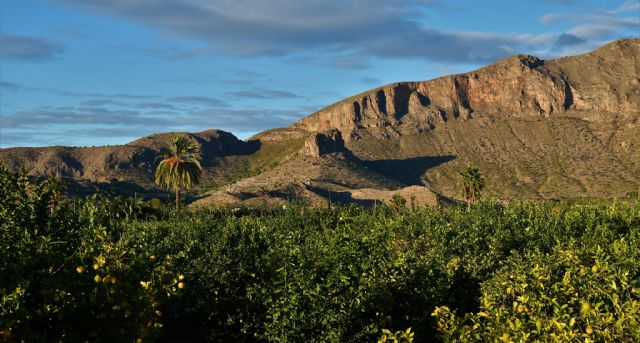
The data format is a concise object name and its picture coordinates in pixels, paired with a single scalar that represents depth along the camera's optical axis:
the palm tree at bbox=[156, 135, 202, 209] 71.00
